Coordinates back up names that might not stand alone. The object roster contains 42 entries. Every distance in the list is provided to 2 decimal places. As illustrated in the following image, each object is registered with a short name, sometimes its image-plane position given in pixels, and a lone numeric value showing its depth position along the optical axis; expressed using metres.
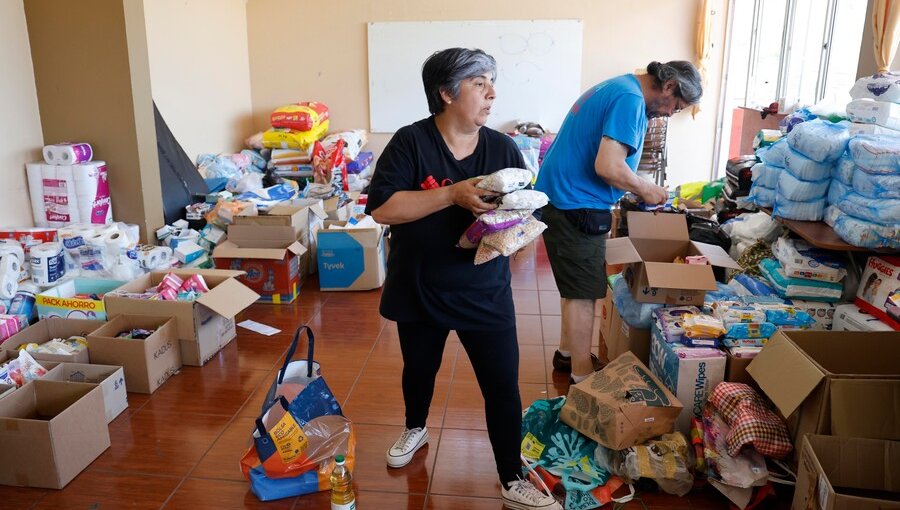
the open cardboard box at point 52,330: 2.84
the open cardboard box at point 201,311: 2.92
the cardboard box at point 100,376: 2.52
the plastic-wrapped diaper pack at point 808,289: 2.54
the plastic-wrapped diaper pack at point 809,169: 2.56
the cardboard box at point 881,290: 2.22
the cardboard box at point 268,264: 3.85
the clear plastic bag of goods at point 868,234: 2.24
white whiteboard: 6.25
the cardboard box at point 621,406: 2.12
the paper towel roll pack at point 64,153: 3.55
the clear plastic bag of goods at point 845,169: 2.43
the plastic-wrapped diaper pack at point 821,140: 2.49
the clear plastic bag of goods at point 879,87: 2.50
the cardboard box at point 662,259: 2.45
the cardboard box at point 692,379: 2.24
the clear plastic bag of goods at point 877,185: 2.25
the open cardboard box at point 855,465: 1.73
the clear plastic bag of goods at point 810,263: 2.52
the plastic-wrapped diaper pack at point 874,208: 2.22
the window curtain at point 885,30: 3.04
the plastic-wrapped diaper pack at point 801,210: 2.64
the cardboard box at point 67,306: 3.10
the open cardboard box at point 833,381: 1.81
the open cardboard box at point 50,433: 2.09
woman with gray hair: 1.73
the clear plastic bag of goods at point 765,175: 2.90
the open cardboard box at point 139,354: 2.71
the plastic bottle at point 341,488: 1.87
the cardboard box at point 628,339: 2.67
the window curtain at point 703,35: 5.97
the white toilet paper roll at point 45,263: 3.25
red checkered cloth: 1.96
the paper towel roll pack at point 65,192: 3.58
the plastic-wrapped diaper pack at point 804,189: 2.60
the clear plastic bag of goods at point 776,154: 2.81
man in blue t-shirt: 2.35
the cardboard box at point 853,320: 2.29
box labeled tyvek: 4.06
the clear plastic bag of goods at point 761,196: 2.92
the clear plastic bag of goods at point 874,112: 2.46
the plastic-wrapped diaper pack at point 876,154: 2.25
